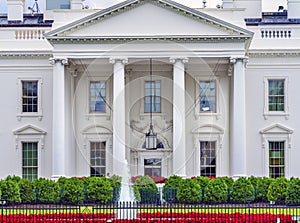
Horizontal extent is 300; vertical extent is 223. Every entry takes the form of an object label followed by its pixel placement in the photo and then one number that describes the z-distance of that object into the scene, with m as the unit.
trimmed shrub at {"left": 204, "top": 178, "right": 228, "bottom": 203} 39.22
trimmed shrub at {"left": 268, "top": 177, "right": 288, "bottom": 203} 38.28
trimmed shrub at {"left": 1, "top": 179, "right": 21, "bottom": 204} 38.22
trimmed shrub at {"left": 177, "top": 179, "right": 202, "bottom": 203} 38.59
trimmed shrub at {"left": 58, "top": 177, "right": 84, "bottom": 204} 38.53
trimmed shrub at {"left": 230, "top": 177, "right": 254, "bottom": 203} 39.28
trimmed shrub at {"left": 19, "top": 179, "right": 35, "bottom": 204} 38.88
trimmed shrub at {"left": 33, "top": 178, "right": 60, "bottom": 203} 39.12
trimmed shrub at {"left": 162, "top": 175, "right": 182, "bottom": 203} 38.90
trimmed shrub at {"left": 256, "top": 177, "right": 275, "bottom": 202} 39.69
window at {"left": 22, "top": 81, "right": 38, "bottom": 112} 49.84
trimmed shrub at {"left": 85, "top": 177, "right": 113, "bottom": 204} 38.28
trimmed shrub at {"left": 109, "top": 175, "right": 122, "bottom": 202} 38.96
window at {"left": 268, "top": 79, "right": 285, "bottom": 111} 49.66
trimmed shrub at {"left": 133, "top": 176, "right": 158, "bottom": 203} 37.69
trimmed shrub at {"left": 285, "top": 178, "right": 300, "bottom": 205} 37.19
